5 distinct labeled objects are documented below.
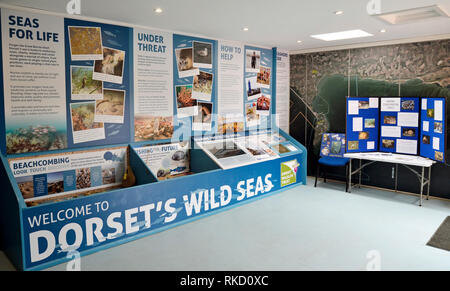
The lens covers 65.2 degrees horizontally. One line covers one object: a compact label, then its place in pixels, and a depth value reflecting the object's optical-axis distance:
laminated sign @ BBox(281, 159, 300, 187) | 6.48
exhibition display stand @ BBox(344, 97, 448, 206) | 5.59
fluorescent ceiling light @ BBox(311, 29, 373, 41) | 5.67
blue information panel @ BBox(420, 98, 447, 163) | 5.44
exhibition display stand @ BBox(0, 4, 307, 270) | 3.82
